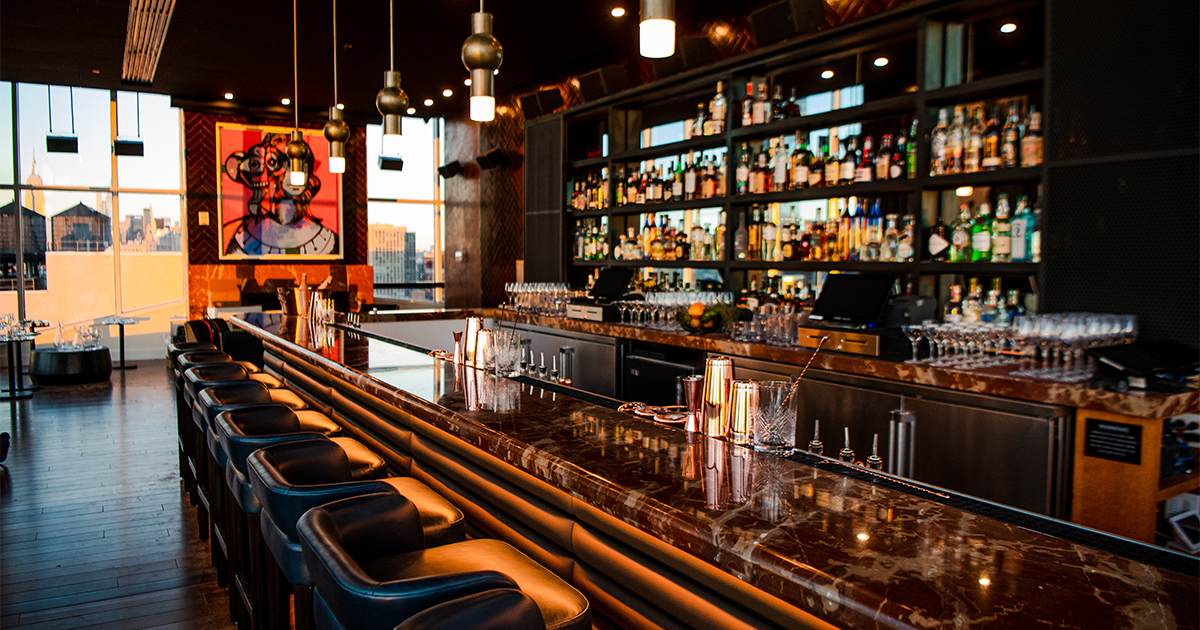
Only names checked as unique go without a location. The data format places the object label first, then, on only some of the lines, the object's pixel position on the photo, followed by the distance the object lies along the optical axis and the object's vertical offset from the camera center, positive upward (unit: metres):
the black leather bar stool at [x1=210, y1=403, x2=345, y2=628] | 2.23 -0.69
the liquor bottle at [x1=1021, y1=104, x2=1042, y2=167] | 3.65 +0.66
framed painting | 11.28 +1.13
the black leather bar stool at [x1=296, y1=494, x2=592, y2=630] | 1.15 -0.55
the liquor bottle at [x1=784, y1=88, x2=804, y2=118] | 5.10 +1.15
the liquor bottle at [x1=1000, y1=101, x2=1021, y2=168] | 3.81 +0.69
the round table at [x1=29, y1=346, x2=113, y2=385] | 8.50 -1.09
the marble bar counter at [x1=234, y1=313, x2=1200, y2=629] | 1.08 -0.46
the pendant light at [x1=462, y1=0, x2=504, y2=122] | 2.84 +0.82
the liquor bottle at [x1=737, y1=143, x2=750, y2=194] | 5.30 +0.71
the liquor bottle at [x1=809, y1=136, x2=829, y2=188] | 4.84 +0.70
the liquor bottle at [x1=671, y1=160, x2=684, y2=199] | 5.88 +0.70
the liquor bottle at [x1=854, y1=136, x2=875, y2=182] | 4.50 +0.68
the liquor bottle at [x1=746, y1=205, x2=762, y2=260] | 5.34 +0.26
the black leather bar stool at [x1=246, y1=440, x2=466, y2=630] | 1.71 -0.54
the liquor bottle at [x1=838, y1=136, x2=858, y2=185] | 4.59 +0.69
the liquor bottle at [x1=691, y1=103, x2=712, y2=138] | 5.66 +1.17
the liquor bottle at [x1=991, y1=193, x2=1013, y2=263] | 3.84 +0.22
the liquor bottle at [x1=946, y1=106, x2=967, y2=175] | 4.00 +0.71
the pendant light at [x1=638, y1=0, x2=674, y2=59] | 2.01 +0.68
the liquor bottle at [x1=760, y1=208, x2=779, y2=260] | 5.18 +0.24
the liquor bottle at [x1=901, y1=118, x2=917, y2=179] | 4.28 +0.70
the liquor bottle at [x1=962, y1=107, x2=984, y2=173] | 3.94 +0.67
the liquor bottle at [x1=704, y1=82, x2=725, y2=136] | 5.43 +1.20
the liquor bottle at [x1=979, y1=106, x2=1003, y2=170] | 3.85 +0.69
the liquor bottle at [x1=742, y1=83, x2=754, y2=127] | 5.25 +1.16
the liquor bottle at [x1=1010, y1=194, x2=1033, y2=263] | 3.77 +0.21
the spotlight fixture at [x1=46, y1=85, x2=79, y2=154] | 10.04 +1.76
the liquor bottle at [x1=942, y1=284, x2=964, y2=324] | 4.13 -0.16
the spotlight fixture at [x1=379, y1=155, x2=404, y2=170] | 11.35 +1.72
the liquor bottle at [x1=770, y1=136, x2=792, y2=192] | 5.01 +0.71
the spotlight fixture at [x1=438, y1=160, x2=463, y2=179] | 10.75 +1.52
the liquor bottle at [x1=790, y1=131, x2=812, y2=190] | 4.86 +0.71
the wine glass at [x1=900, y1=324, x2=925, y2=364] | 3.61 -0.29
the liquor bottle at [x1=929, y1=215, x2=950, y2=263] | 4.12 +0.19
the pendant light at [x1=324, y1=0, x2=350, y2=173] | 5.07 +0.93
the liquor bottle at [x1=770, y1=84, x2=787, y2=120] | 5.13 +1.16
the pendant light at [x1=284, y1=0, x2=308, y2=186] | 5.72 +0.91
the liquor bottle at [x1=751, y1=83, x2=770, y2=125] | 5.17 +1.14
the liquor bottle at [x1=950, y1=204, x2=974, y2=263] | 4.02 +0.20
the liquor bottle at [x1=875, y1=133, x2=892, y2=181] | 4.41 +0.69
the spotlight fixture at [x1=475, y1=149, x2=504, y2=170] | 9.47 +1.48
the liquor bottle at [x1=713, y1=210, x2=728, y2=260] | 5.53 +0.23
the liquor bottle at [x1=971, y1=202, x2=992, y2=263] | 3.93 +0.21
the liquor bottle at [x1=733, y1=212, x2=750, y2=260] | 5.37 +0.24
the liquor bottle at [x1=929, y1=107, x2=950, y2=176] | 4.08 +0.71
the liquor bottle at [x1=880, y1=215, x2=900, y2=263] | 4.35 +0.19
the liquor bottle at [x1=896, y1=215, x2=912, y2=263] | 4.23 +0.18
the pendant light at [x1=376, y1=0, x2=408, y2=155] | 3.97 +0.91
